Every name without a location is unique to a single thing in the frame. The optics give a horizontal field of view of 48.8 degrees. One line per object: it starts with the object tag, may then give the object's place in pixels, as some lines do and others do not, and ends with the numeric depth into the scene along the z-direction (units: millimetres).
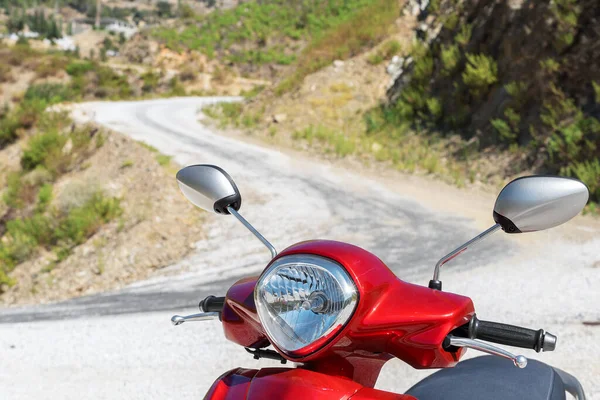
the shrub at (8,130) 21906
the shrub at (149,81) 39750
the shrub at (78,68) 38875
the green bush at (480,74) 14742
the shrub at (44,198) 13961
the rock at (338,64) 21078
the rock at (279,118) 19328
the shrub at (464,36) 16178
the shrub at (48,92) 31438
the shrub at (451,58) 16312
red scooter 1513
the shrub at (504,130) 13219
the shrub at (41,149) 17891
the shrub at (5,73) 36250
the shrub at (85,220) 11078
